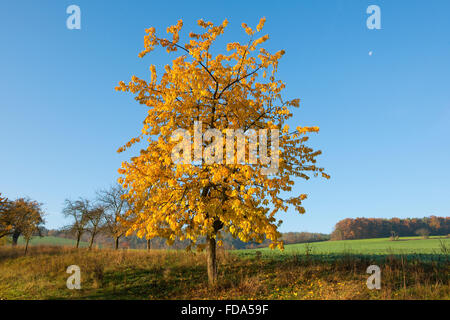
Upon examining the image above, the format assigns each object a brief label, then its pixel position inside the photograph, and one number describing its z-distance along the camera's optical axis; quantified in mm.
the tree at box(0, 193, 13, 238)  30575
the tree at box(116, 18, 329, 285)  9969
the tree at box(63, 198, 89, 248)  34156
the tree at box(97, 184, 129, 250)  31009
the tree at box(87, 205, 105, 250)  32250
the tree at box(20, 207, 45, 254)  30578
